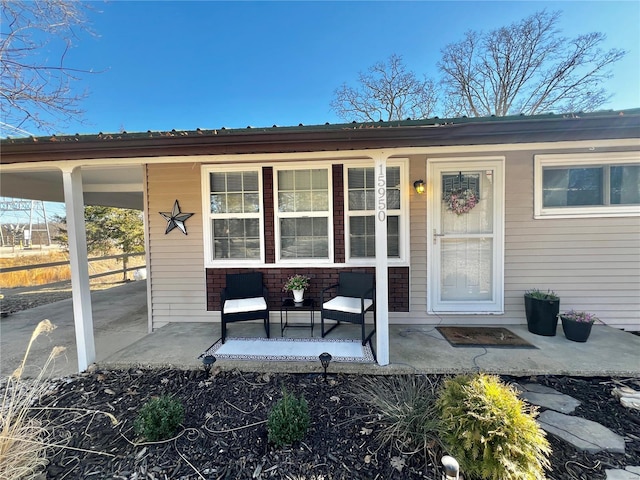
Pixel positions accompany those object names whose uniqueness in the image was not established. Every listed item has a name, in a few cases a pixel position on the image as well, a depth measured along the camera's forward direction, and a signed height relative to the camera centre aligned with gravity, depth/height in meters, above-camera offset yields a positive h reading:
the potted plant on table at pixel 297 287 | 3.87 -0.81
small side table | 3.69 -1.04
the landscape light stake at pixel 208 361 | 2.62 -1.24
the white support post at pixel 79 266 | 2.89 -0.34
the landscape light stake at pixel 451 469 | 1.27 -1.13
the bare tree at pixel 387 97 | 10.43 +5.15
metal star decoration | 4.18 +0.22
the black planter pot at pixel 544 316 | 3.43 -1.15
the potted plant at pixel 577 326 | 3.20 -1.20
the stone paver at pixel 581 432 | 1.82 -1.47
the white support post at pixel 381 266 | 2.67 -0.38
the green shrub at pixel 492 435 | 1.45 -1.16
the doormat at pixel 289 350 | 2.96 -1.39
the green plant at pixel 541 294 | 3.51 -0.92
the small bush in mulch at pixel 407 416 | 1.78 -1.36
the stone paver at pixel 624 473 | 1.60 -1.48
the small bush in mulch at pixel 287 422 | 1.85 -1.32
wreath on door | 3.86 +0.37
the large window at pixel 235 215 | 4.18 +0.24
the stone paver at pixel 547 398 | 2.22 -1.48
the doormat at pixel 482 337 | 3.21 -1.38
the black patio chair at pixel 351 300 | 3.20 -0.91
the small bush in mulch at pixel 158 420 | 1.92 -1.34
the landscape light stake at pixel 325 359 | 2.54 -1.20
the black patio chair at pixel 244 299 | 3.42 -0.94
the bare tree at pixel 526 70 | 9.52 +5.83
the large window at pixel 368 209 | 3.98 +0.29
